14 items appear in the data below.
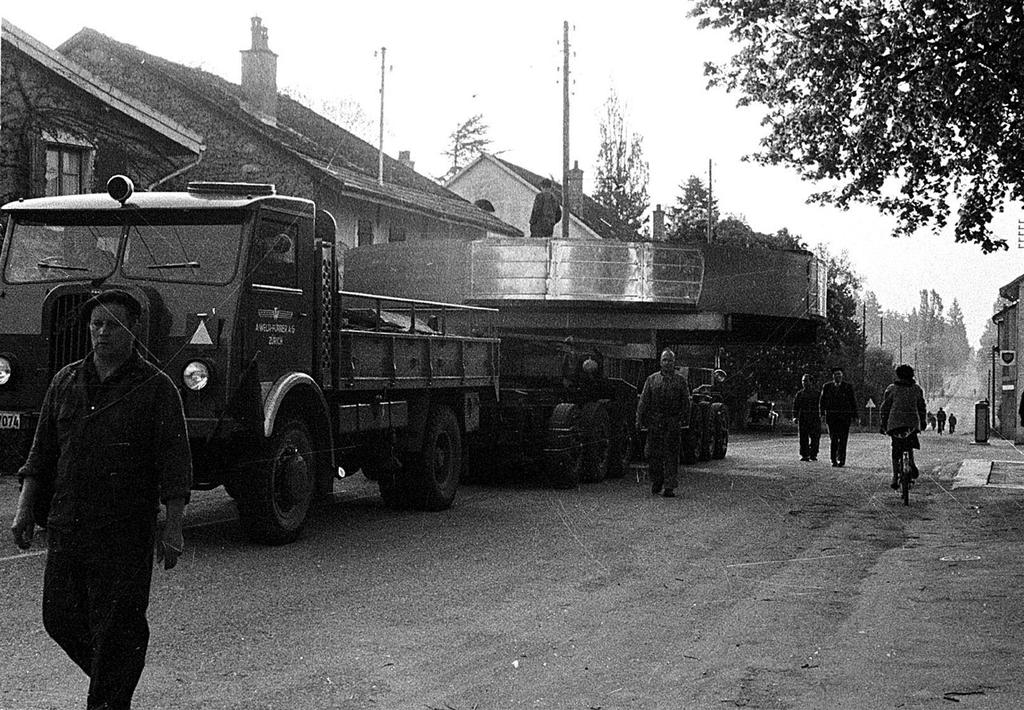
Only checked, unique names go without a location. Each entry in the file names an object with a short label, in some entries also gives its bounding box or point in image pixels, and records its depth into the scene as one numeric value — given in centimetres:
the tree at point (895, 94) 1733
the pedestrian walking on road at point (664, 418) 1597
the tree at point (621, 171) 8100
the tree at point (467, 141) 8006
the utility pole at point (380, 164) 3897
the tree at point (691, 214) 6538
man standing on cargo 2739
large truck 1016
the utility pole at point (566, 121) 3462
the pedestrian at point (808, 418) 2429
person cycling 1644
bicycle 1582
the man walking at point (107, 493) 501
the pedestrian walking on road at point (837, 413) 2322
